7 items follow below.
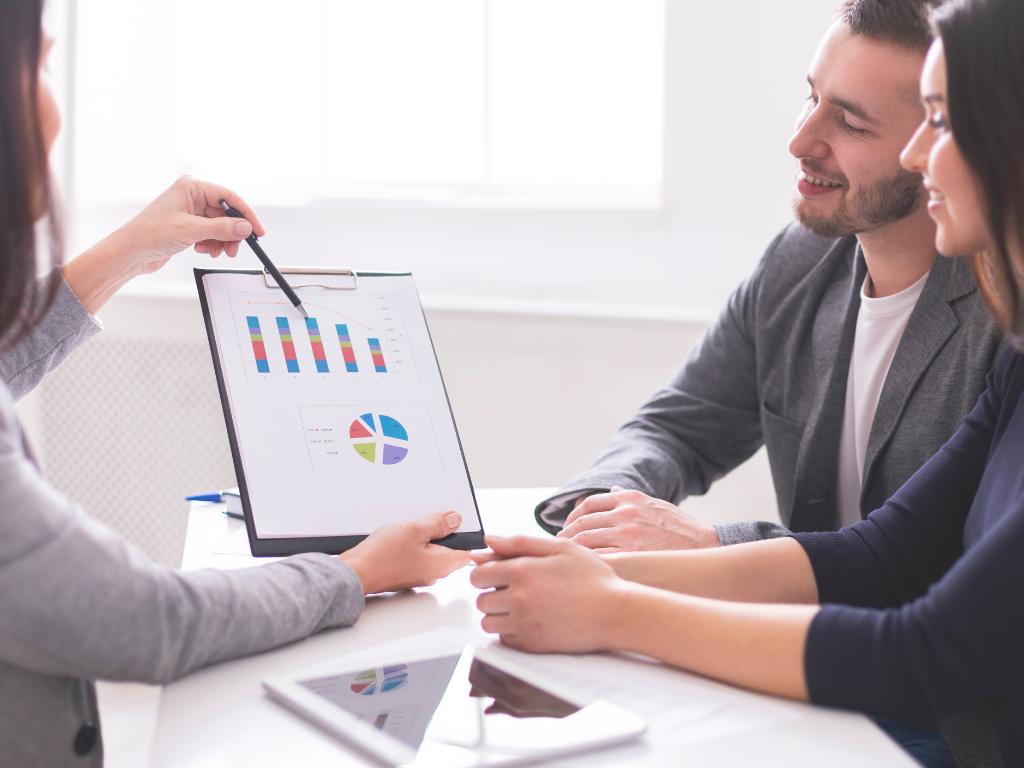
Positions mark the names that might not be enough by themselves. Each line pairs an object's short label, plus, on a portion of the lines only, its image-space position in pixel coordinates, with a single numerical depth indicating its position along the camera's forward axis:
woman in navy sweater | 1.54
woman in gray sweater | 1.49
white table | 1.47
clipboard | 1.82
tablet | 1.47
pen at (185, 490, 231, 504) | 2.08
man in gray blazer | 2.03
